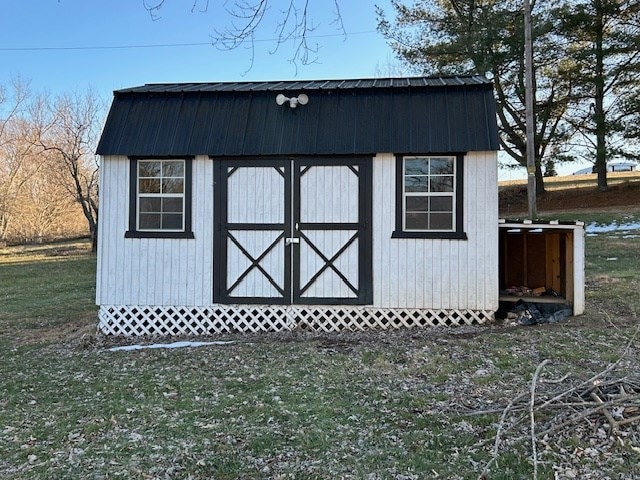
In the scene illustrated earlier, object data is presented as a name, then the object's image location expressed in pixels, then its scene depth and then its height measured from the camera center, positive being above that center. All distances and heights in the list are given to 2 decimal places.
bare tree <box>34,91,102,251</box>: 22.67 +4.35
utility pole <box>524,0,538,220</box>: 12.43 +3.02
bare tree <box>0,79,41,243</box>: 25.53 +4.68
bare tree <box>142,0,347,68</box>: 4.11 +1.73
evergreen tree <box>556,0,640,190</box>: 20.14 +7.01
